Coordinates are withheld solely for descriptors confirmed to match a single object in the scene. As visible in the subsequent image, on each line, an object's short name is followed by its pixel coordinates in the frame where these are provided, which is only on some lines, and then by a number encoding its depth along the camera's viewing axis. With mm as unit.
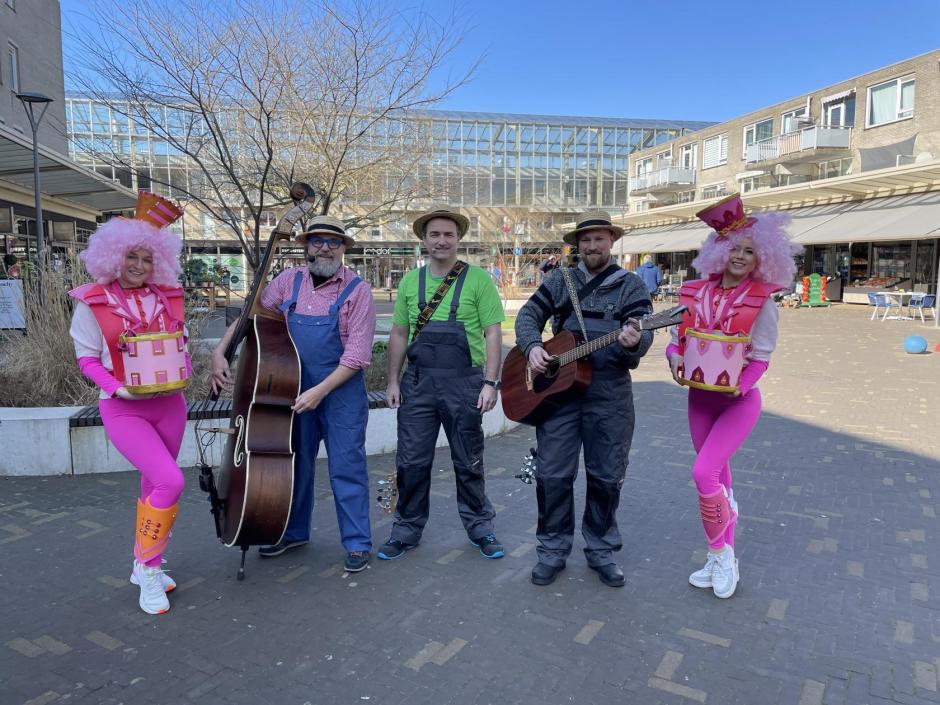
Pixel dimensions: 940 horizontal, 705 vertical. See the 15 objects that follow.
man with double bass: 3570
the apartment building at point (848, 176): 22672
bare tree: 7305
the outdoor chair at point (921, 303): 18133
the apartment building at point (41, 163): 15945
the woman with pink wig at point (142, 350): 3160
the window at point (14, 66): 20188
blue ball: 12281
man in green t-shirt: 3711
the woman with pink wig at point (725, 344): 3207
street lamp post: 11727
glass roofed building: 48156
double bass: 3410
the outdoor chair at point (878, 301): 19438
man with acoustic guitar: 3469
